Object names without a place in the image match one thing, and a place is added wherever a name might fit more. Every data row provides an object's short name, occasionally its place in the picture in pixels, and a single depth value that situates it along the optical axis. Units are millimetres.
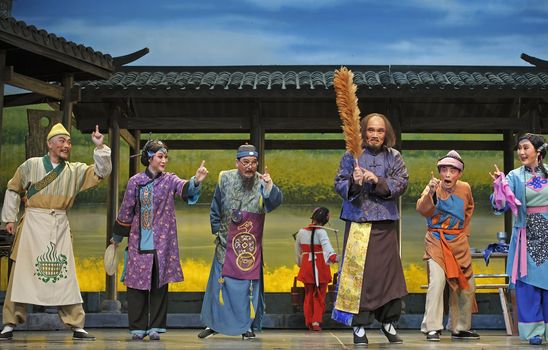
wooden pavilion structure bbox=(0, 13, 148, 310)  9430
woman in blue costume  7852
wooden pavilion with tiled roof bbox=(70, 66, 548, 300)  11711
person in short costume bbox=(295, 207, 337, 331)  11484
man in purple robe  7480
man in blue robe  8539
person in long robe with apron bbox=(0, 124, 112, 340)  8148
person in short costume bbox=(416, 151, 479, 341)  8539
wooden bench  10062
